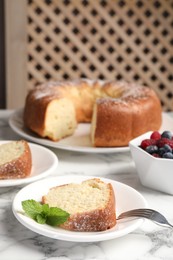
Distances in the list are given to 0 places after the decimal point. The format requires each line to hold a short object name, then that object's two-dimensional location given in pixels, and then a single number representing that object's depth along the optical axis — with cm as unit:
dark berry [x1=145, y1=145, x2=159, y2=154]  101
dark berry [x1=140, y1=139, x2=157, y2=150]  102
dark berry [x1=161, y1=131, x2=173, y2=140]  105
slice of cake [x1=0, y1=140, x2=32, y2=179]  99
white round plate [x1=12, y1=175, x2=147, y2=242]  79
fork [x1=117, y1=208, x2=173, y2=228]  84
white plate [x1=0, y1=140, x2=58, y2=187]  97
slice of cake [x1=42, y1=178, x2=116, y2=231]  82
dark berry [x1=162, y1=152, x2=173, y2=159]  98
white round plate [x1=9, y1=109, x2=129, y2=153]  117
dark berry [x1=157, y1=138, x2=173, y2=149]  101
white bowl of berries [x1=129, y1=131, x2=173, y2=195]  97
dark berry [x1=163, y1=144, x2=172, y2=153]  99
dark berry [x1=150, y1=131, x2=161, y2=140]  106
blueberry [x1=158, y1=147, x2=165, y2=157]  100
